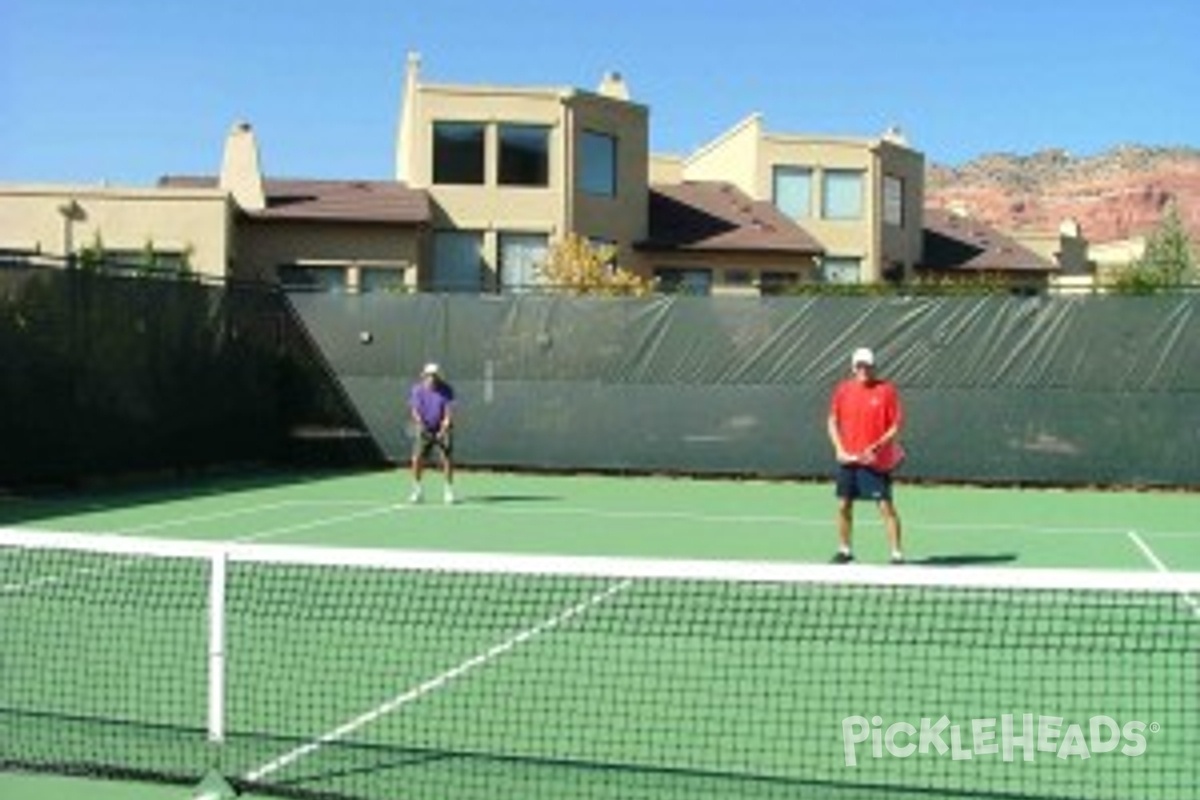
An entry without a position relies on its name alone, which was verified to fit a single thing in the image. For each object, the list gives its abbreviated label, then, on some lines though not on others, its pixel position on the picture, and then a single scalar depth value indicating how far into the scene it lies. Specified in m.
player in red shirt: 11.82
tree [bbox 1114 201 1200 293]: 44.84
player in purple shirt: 16.28
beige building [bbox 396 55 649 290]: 34.16
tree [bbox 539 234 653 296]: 30.45
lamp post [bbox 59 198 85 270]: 31.08
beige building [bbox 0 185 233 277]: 30.91
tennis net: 5.93
